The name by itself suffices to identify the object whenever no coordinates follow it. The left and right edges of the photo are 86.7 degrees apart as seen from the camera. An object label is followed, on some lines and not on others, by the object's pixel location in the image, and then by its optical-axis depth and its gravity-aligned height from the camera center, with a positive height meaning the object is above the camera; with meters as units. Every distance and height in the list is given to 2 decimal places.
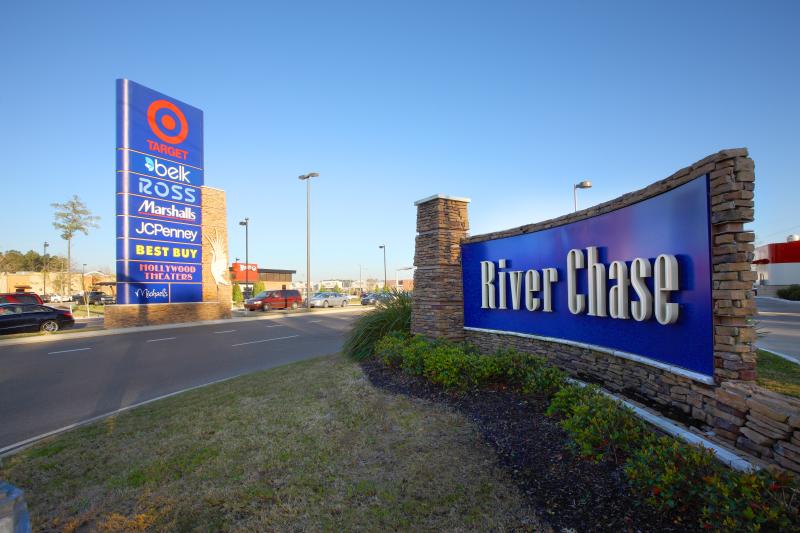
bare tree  33.50 +4.81
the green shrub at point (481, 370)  5.20 -1.30
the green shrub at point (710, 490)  2.21 -1.27
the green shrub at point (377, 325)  9.12 -1.14
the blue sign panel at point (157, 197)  20.52 +4.21
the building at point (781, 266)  36.62 +0.42
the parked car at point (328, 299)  36.41 -2.07
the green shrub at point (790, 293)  29.78 -1.59
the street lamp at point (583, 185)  18.31 +3.82
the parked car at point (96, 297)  45.81 -2.00
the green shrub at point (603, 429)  3.37 -1.31
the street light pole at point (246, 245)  41.78 +3.17
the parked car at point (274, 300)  30.72 -1.82
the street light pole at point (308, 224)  30.75 +3.81
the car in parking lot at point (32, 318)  17.14 -1.65
